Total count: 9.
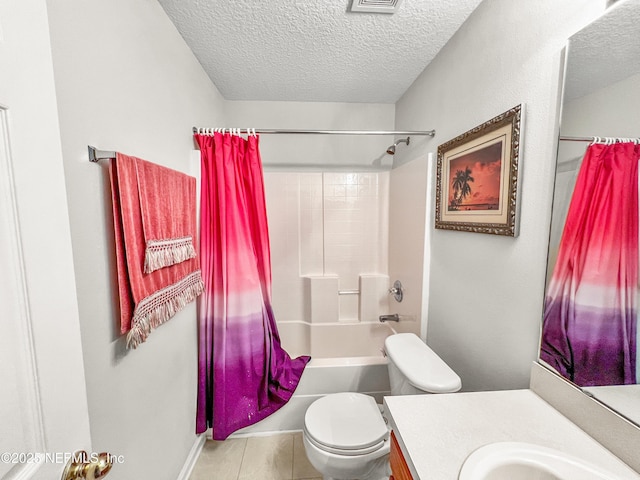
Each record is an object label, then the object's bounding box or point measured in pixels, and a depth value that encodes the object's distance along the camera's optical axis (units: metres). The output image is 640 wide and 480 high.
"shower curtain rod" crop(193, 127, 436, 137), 1.55
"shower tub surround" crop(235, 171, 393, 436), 2.35
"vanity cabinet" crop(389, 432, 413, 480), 0.73
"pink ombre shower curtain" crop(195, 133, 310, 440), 1.56
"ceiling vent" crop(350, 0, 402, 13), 1.14
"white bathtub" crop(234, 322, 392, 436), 1.69
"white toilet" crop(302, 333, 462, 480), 1.13
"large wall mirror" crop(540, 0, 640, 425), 0.65
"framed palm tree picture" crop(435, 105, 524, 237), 1.00
